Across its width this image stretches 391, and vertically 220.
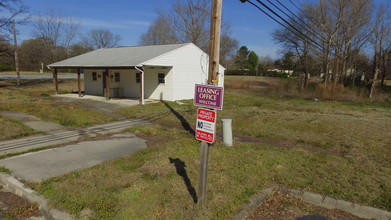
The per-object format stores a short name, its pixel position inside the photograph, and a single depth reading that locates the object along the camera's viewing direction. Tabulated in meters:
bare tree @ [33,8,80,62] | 37.20
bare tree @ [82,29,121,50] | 66.62
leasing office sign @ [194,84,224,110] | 3.30
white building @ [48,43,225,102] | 16.20
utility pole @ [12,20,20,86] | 26.12
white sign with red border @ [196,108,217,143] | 3.39
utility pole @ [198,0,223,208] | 3.61
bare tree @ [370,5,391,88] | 23.94
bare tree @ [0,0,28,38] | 23.89
